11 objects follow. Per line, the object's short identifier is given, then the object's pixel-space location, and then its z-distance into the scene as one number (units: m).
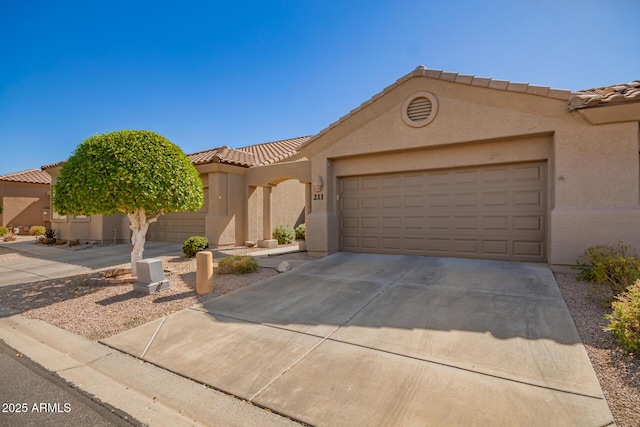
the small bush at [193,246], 11.23
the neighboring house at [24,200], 23.83
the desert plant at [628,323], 3.41
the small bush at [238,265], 8.23
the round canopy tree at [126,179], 6.91
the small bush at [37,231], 22.23
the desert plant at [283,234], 14.81
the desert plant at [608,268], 5.16
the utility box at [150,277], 6.76
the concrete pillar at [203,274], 6.64
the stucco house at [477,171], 6.74
